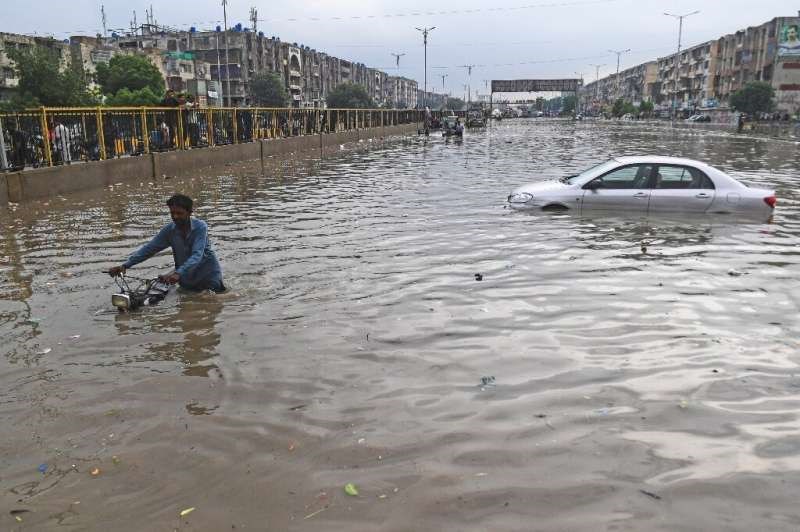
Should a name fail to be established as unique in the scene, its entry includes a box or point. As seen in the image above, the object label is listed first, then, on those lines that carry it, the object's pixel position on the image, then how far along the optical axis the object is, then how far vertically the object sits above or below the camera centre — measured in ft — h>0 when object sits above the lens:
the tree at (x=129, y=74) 203.51 +17.79
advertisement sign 274.98 +37.78
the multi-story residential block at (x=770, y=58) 278.87 +32.37
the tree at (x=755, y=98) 258.78 +12.54
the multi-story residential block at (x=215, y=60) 216.97 +30.61
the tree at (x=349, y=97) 347.15 +17.89
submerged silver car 36.29 -3.48
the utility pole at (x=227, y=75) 300.98 +25.90
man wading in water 20.95 -3.99
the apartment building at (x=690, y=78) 365.20 +31.95
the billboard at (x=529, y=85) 460.01 +31.89
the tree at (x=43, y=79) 142.20 +11.45
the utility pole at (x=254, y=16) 302.66 +53.14
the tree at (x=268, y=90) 287.69 +18.04
